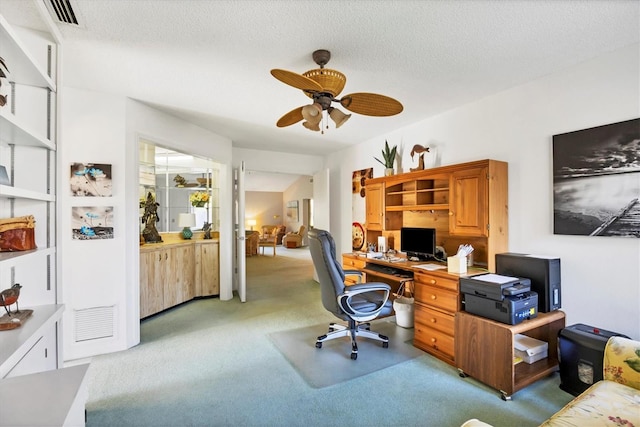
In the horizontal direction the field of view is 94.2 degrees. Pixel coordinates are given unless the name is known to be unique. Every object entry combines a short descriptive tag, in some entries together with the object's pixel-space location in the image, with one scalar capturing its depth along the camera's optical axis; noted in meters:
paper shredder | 2.02
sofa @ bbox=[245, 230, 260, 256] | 9.30
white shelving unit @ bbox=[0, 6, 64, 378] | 1.49
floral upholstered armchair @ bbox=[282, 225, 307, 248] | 11.28
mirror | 4.98
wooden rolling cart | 2.12
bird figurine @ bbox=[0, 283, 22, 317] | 1.43
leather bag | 1.45
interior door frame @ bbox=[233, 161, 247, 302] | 4.59
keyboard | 3.27
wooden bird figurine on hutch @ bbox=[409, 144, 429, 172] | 3.59
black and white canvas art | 2.10
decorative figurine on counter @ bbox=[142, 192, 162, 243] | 4.26
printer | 2.18
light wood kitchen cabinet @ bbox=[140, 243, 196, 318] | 3.78
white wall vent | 2.80
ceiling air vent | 1.68
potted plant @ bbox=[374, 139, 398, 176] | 4.02
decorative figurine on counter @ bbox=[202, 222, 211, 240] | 5.00
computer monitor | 3.34
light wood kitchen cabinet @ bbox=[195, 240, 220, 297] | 4.65
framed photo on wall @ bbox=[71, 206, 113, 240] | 2.82
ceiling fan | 2.07
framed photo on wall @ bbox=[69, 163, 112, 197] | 2.82
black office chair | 2.71
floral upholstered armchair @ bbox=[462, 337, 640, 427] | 1.32
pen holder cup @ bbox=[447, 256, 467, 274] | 2.68
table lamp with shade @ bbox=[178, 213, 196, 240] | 4.78
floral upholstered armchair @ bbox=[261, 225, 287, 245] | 11.89
